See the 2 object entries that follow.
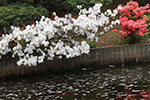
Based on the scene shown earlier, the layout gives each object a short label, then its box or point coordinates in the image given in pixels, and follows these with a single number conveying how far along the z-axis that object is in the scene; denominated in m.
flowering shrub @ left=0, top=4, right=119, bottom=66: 13.77
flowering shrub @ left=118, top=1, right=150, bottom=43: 15.92
